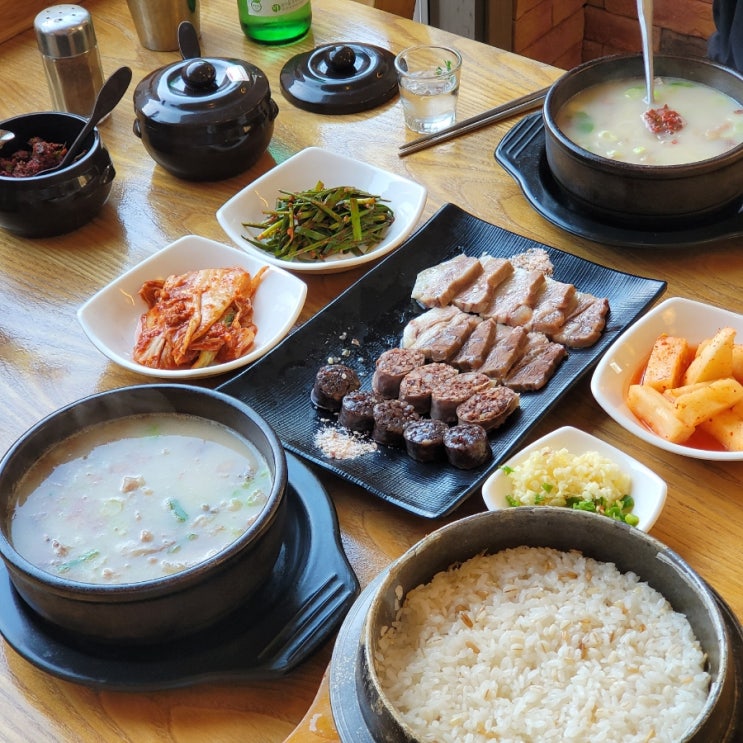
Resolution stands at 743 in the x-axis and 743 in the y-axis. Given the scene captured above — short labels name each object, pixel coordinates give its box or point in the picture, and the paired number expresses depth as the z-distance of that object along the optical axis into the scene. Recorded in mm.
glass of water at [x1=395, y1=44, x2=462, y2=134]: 903
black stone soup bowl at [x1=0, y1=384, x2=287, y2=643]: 520
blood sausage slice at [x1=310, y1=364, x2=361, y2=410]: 696
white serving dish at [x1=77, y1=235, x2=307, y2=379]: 722
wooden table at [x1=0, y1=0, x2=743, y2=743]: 554
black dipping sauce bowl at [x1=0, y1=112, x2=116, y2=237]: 820
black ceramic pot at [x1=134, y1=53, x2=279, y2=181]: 854
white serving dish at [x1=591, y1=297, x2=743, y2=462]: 656
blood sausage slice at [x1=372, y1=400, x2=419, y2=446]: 665
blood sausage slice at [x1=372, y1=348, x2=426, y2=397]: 704
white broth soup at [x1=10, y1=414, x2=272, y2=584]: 553
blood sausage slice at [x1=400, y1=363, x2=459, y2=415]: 688
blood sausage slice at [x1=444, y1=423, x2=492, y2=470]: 638
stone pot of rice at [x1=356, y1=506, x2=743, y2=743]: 457
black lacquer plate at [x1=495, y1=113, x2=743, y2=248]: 772
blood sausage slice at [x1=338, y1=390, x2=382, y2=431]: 677
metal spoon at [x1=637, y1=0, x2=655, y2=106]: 834
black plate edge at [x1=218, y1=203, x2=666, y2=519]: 631
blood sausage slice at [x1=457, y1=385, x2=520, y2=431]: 664
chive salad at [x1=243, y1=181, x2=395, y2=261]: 815
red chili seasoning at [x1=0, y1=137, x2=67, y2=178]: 838
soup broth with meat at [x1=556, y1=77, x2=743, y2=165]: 821
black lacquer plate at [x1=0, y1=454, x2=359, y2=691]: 542
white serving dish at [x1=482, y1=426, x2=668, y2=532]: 595
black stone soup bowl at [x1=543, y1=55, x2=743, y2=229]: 749
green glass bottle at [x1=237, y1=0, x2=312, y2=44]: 1027
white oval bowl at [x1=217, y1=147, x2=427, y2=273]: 796
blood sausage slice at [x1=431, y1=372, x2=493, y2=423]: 678
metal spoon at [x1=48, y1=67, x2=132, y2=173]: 844
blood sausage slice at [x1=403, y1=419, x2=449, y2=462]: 649
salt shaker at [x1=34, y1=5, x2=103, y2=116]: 915
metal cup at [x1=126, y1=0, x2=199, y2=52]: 1033
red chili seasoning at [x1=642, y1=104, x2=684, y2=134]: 832
